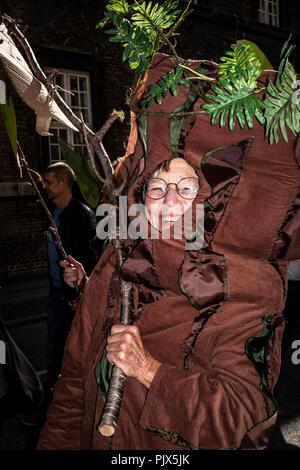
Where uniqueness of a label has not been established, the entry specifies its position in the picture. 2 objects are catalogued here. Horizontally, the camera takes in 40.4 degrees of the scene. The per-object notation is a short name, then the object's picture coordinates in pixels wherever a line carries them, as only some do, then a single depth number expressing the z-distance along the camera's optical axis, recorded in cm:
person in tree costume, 109
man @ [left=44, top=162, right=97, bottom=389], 320
